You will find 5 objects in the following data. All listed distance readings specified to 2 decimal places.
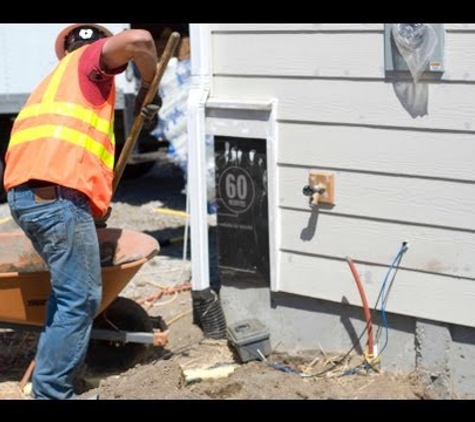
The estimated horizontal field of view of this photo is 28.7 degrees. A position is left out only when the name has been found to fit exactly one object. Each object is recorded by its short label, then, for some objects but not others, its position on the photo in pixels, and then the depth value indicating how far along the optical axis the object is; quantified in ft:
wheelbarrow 15.92
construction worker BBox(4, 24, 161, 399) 14.49
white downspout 17.93
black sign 17.72
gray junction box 17.57
